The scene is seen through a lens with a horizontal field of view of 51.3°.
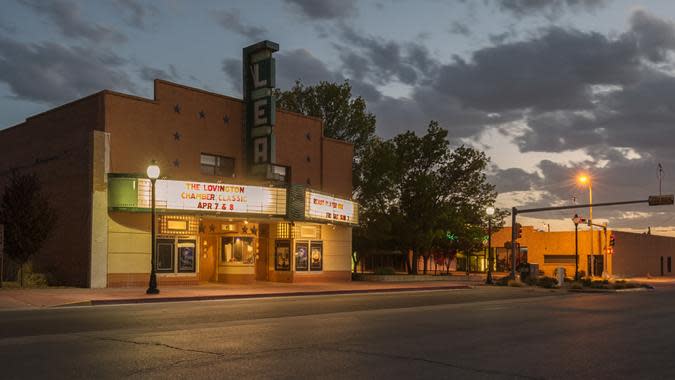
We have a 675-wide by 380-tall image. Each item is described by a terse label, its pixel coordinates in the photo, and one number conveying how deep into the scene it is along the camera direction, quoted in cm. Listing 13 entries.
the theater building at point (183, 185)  2959
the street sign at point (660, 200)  3753
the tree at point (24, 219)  2877
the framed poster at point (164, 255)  3120
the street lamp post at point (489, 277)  4181
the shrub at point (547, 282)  4000
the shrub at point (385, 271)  4430
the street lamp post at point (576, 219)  5656
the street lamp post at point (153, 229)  2609
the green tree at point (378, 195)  4648
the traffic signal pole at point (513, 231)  4297
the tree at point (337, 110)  5419
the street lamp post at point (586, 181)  5284
